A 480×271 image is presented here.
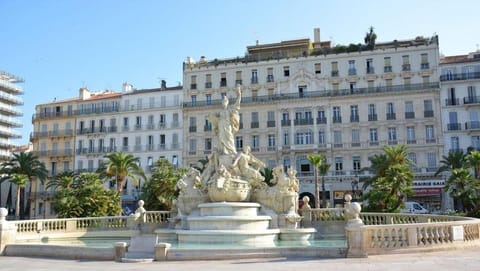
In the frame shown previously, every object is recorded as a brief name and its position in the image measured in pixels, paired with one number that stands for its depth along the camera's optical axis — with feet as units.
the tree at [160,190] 130.31
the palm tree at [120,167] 156.87
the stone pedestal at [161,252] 44.42
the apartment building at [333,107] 170.81
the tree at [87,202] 100.58
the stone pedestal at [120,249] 44.63
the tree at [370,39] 183.05
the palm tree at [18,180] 164.81
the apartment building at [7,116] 235.42
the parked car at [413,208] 138.63
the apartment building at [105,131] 198.29
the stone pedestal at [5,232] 52.29
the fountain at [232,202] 60.13
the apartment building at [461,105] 165.68
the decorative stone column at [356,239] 43.21
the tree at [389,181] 106.22
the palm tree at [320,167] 148.57
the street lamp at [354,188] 154.66
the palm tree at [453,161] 147.59
